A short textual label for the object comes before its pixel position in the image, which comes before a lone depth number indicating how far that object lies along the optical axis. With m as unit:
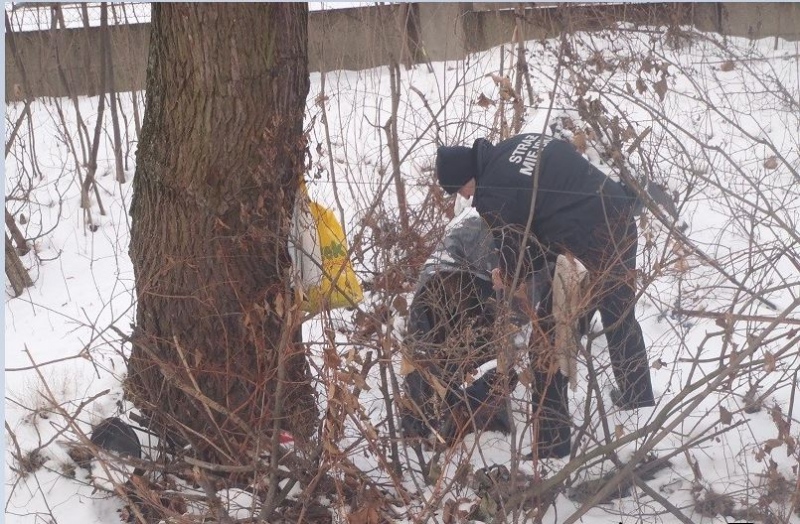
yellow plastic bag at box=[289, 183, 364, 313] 6.30
